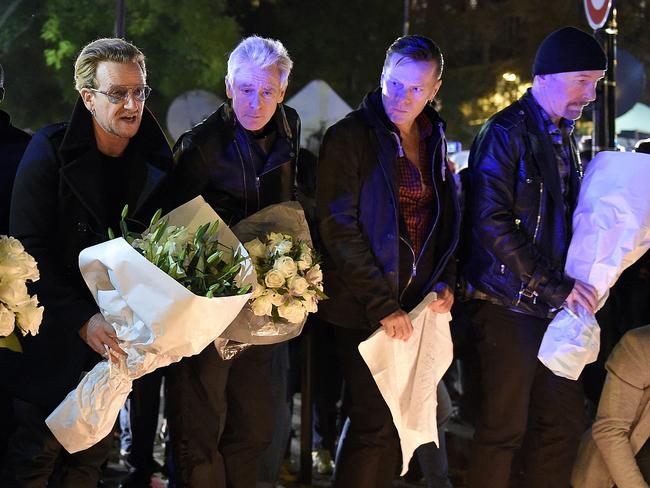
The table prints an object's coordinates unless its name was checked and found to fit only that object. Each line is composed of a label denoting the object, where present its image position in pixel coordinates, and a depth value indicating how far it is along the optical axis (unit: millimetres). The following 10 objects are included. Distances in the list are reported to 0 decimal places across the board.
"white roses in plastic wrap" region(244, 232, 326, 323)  4148
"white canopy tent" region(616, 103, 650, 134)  18266
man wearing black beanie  4871
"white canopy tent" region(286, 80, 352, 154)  9133
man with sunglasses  4156
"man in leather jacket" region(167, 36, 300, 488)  4531
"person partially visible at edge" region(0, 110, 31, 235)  4480
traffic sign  7953
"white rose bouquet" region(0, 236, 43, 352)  3352
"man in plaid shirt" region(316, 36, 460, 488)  4660
